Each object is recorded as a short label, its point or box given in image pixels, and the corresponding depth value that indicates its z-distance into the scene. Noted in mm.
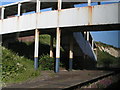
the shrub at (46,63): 15648
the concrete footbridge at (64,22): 13234
